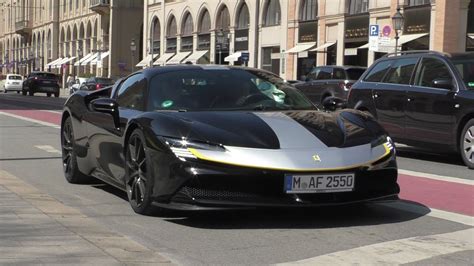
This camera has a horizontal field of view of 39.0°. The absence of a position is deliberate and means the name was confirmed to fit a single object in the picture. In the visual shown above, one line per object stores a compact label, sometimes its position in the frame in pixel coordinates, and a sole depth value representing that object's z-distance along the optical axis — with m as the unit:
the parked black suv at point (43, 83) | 47.56
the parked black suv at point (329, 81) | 19.14
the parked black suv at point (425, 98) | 10.00
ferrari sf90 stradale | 5.36
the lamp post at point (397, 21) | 27.42
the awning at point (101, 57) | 71.81
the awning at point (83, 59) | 79.00
